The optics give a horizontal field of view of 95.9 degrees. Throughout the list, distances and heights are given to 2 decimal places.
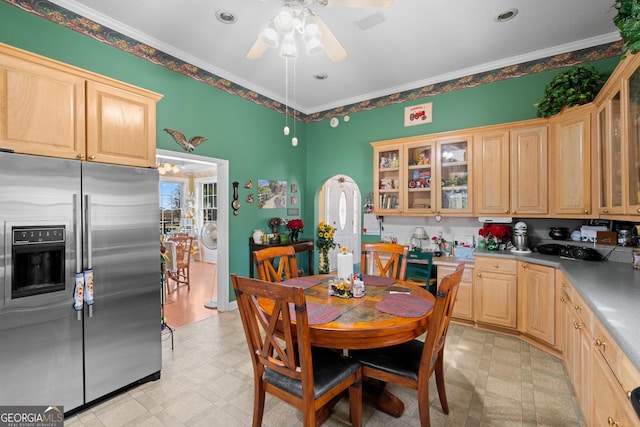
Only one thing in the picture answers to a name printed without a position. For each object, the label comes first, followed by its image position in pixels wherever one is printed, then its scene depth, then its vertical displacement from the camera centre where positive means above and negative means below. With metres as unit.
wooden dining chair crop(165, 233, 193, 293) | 4.46 -0.71
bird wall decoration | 3.30 +0.89
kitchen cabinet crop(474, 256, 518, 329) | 3.05 -0.87
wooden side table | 4.20 -0.51
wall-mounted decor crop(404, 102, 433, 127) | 4.12 +1.43
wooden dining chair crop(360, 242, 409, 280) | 2.78 -0.45
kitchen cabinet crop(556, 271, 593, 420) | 1.70 -0.89
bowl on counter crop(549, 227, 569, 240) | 3.16 -0.24
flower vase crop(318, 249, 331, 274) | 5.18 -0.88
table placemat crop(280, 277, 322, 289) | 2.35 -0.58
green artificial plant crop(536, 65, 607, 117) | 2.79 +1.22
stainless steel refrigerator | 1.70 -0.43
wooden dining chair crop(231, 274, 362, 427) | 1.40 -0.83
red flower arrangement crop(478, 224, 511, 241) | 3.42 -0.24
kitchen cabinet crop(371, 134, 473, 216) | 3.68 +0.50
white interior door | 6.07 +0.03
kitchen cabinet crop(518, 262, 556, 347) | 2.70 -0.89
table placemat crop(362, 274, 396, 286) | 2.41 -0.58
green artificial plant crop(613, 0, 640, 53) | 1.62 +1.06
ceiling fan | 1.89 +1.31
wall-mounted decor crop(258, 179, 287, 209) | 4.50 +0.32
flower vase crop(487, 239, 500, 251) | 3.45 -0.40
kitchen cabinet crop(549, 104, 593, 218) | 2.72 +0.48
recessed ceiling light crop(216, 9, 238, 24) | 2.68 +1.87
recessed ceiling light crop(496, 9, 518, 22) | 2.67 +1.86
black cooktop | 2.66 -0.39
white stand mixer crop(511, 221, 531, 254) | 3.25 -0.31
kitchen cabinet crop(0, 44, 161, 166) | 1.72 +0.70
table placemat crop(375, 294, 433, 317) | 1.71 -0.59
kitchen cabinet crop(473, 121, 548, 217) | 3.14 +0.48
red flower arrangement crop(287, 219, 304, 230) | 4.70 -0.17
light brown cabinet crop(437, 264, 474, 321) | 3.34 -0.99
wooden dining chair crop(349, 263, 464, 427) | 1.53 -0.88
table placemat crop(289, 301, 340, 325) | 1.60 -0.59
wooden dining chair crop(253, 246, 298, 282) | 2.52 -0.46
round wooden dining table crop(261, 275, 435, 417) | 1.51 -0.60
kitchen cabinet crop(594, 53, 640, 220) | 1.93 +0.53
